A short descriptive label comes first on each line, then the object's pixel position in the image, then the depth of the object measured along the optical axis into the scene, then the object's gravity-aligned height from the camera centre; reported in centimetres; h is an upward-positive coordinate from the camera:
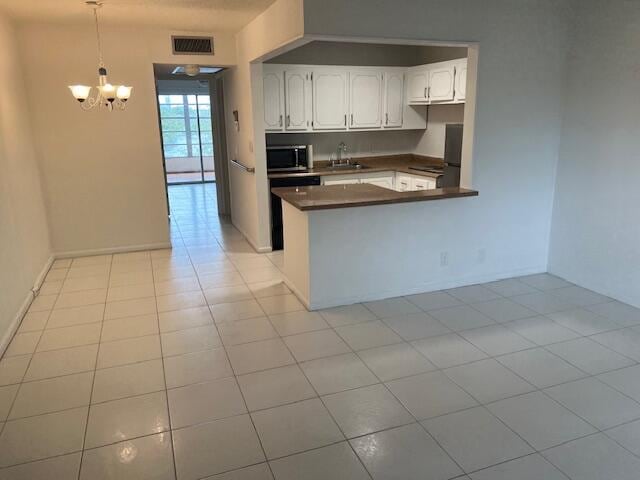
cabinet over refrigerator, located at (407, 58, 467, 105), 513 +51
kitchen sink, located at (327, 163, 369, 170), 603 -47
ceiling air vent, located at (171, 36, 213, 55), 521 +93
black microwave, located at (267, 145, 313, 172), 562 -32
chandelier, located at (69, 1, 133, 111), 375 +35
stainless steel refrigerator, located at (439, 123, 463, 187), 524 -31
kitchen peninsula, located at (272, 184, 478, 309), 374 -89
